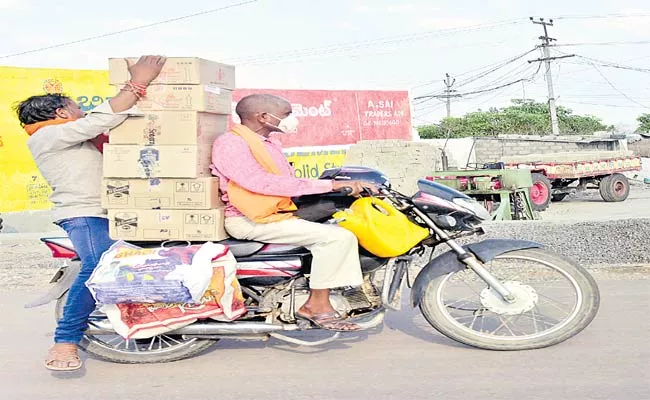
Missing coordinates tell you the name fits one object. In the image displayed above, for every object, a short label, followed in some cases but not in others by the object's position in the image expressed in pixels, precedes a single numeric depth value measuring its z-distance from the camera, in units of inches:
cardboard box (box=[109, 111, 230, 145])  172.9
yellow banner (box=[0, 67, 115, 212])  620.7
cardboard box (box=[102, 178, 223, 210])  174.6
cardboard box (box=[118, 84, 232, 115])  172.1
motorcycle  178.2
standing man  172.1
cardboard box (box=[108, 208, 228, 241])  175.5
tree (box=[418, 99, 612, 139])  1652.3
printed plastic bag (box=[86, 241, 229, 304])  167.0
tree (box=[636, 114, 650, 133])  1861.7
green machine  649.0
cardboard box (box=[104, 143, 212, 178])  173.2
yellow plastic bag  173.3
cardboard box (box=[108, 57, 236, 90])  171.3
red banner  791.7
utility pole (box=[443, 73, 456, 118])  2210.9
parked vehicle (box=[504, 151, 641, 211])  826.2
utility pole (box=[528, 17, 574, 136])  1573.6
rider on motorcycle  171.6
